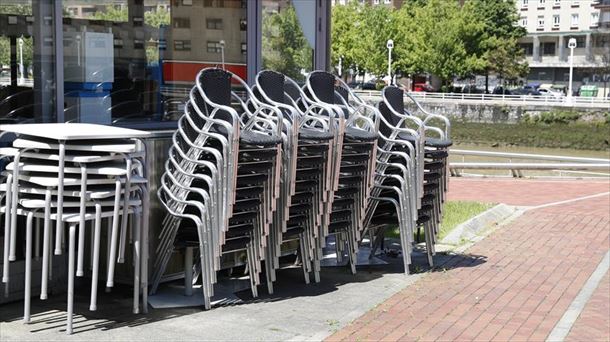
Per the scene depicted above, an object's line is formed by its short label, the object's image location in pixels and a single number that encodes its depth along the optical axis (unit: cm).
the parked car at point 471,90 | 6669
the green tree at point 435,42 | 6256
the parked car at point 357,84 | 6811
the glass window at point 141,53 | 687
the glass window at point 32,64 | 656
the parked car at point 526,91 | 6431
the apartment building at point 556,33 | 7581
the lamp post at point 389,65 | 5818
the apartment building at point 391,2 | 8204
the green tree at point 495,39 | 6400
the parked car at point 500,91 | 6438
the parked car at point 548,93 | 5691
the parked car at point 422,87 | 6675
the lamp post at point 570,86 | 5182
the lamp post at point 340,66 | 6400
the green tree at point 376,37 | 6419
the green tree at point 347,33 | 6550
